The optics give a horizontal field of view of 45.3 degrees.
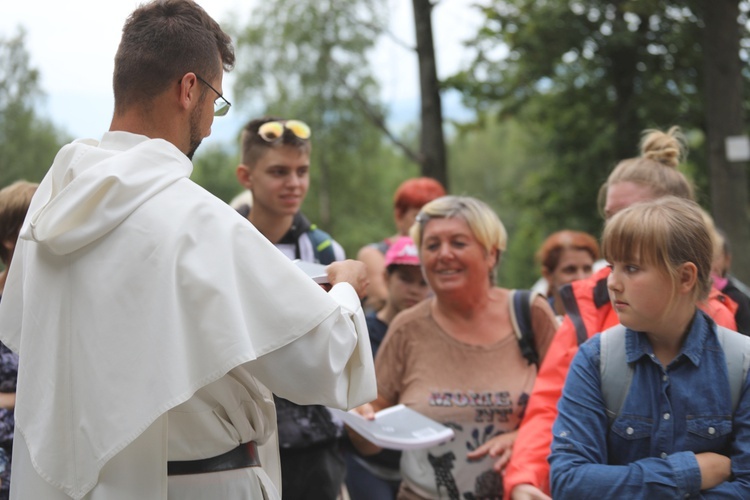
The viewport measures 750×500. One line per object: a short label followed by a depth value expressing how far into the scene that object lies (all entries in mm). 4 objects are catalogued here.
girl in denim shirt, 2701
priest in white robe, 2303
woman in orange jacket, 3238
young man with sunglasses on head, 4160
